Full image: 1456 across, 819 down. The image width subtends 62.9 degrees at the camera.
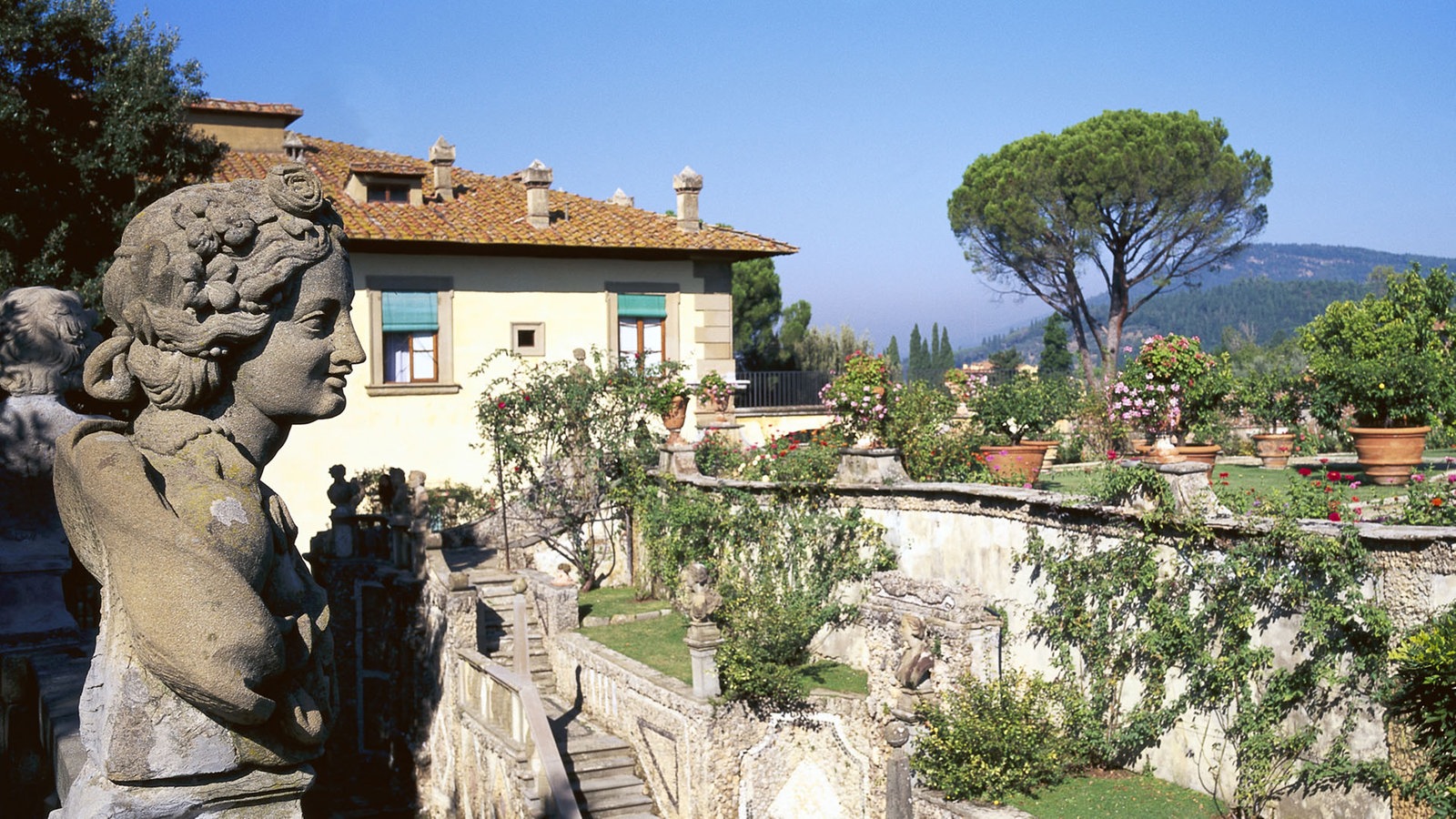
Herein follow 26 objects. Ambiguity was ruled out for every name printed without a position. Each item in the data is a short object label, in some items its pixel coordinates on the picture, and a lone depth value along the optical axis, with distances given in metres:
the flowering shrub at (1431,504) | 8.65
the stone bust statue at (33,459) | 4.54
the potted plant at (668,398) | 17.19
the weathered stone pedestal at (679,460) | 16.22
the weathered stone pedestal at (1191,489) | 9.69
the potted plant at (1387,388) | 13.44
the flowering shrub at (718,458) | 16.17
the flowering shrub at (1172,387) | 13.80
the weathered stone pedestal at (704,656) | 11.30
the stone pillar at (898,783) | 8.63
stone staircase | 11.77
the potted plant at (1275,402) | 15.11
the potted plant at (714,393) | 18.36
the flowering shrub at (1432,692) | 6.07
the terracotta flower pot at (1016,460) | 14.40
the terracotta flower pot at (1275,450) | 16.53
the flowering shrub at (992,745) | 9.36
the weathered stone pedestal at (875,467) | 13.26
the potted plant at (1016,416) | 15.00
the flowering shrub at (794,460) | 13.88
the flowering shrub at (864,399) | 14.00
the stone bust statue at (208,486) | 2.35
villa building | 19.62
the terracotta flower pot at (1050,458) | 19.39
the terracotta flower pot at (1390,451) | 13.52
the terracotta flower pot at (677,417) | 17.39
